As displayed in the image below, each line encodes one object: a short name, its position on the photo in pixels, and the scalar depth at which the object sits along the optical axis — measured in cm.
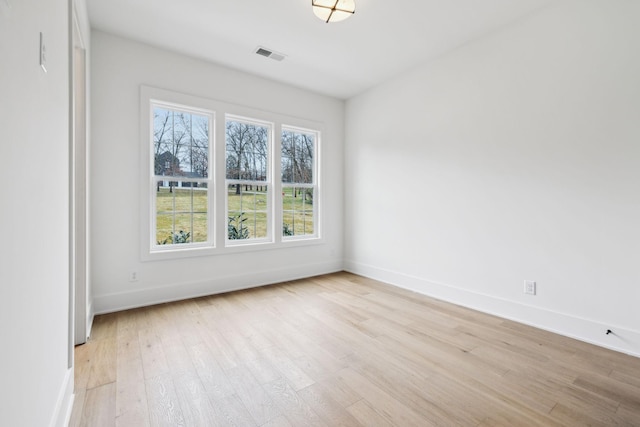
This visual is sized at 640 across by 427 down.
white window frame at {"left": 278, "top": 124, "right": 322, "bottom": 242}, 477
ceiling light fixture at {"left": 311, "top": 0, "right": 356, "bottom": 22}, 249
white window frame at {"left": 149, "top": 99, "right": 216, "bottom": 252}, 338
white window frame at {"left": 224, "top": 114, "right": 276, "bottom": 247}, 402
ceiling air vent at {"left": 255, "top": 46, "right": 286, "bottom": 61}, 339
